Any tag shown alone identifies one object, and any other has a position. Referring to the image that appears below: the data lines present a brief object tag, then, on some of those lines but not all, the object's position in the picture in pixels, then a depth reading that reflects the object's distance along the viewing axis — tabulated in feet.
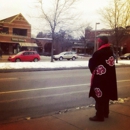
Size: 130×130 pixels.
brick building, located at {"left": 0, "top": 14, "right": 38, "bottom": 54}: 159.85
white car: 117.80
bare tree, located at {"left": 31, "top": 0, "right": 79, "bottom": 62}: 81.35
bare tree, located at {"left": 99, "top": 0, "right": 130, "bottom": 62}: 88.17
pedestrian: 15.25
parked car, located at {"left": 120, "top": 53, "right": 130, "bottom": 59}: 155.84
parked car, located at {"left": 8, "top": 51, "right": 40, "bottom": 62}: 88.57
